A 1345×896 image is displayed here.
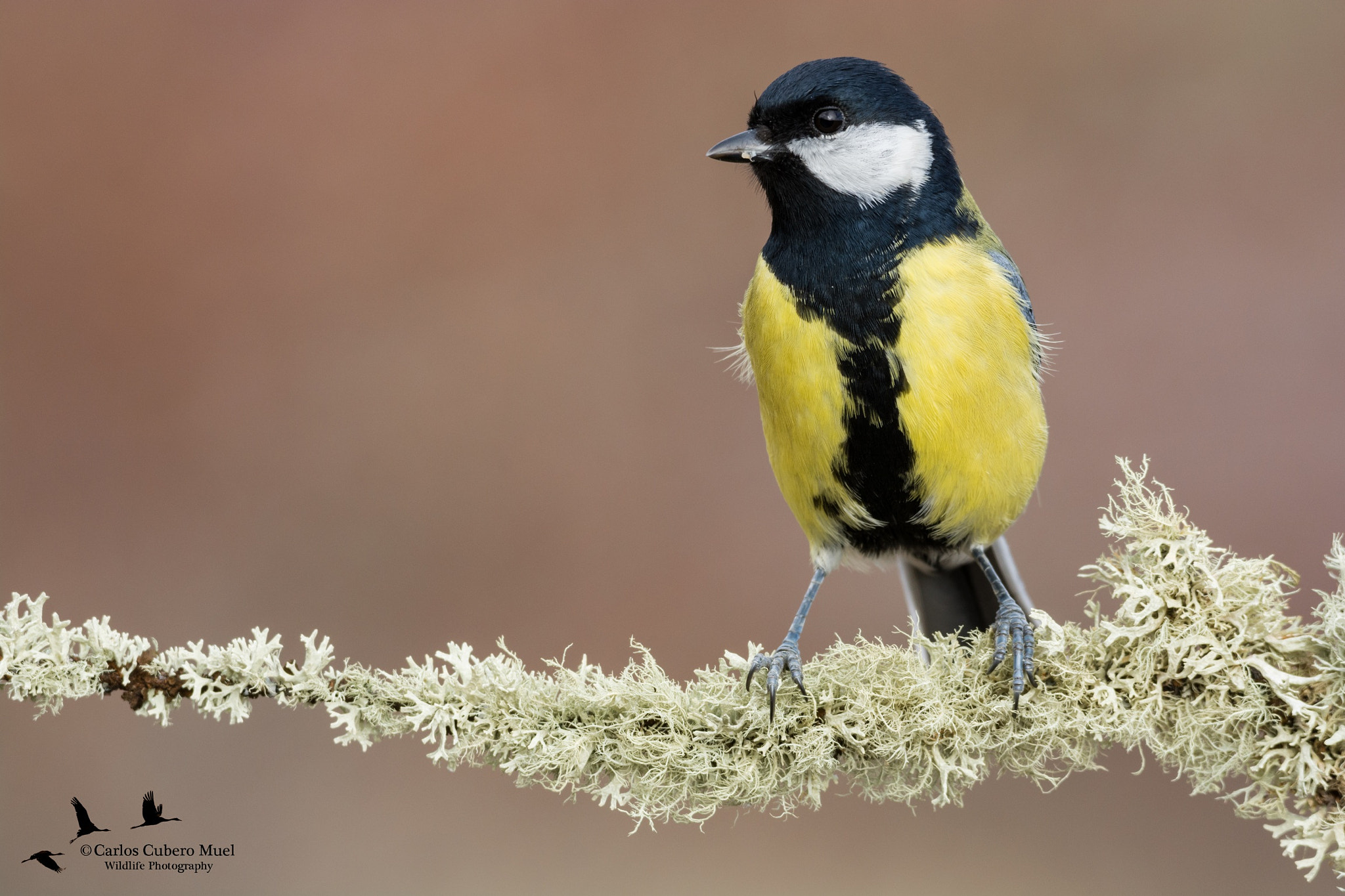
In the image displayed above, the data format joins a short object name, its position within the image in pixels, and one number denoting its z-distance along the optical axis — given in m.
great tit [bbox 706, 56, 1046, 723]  3.43
